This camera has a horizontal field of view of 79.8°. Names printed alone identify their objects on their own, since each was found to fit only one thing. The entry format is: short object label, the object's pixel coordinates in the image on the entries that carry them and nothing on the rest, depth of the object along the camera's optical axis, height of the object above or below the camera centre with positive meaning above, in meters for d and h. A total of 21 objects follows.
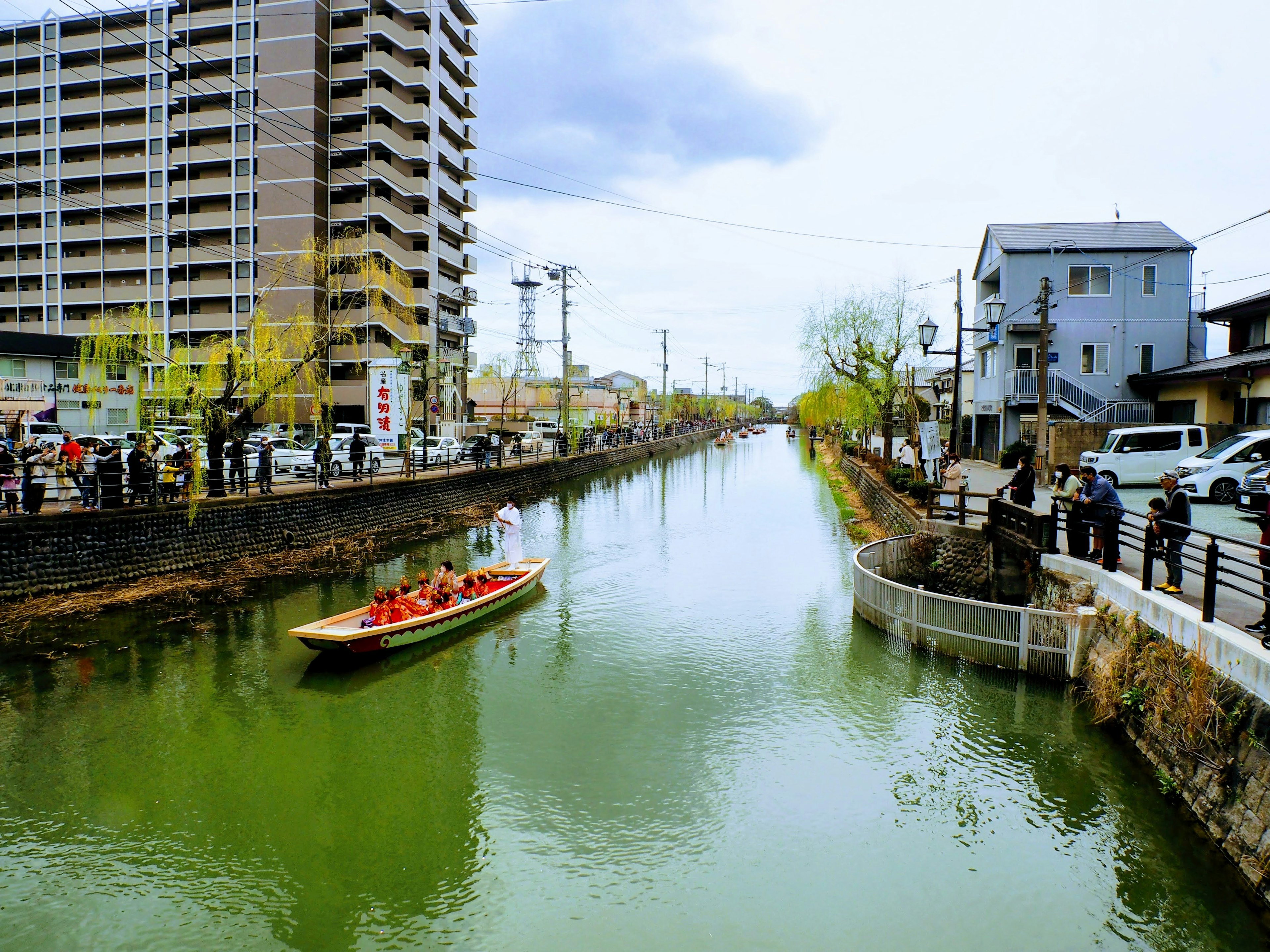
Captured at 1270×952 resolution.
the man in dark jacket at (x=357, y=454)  25.55 -0.58
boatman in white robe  17.77 -2.20
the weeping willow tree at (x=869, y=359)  33.09 +3.83
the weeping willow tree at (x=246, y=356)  19.22 +2.26
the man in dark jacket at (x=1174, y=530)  8.48 -0.96
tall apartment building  46.34 +17.55
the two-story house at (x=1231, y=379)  22.53 +2.12
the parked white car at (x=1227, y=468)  17.48 -0.53
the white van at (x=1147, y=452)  21.12 -0.21
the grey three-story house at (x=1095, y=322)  30.09 +4.93
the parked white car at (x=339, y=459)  24.61 -0.77
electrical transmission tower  54.31 +7.38
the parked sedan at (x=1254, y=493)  13.72 -0.90
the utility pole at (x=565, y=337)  40.88 +5.46
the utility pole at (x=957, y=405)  20.91 +1.12
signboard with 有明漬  23.20 +1.02
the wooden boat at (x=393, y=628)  11.59 -3.13
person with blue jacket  10.39 -0.90
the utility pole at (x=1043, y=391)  21.98 +1.60
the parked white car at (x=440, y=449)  32.16 -0.47
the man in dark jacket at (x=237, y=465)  19.23 -0.77
